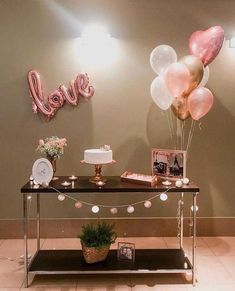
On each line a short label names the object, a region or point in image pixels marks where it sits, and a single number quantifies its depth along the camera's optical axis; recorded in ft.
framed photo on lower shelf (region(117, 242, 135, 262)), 6.77
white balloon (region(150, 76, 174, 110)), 7.12
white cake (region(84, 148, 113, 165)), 6.71
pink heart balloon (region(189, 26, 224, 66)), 6.92
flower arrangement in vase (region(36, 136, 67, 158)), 6.88
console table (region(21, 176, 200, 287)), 6.45
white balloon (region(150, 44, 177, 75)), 7.06
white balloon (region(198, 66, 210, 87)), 7.36
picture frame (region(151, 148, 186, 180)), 6.95
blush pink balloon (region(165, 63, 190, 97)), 6.54
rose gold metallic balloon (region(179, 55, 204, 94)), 6.69
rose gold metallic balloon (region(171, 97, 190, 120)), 7.22
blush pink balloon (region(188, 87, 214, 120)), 6.85
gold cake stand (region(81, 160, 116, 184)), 6.90
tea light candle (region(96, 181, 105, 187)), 6.64
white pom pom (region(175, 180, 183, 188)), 6.50
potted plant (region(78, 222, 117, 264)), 6.62
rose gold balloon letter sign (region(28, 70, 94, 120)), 8.39
